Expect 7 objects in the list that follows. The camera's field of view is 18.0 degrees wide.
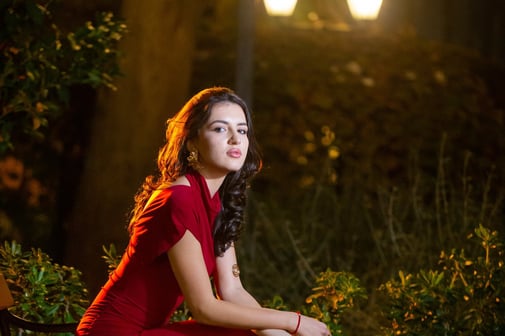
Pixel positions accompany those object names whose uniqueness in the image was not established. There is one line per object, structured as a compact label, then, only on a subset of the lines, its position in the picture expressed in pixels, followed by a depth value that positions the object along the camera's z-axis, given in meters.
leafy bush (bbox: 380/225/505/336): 5.86
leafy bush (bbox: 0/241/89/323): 5.82
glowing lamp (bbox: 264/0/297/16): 11.02
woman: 4.41
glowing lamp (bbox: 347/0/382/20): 10.07
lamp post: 10.20
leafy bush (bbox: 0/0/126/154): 7.32
